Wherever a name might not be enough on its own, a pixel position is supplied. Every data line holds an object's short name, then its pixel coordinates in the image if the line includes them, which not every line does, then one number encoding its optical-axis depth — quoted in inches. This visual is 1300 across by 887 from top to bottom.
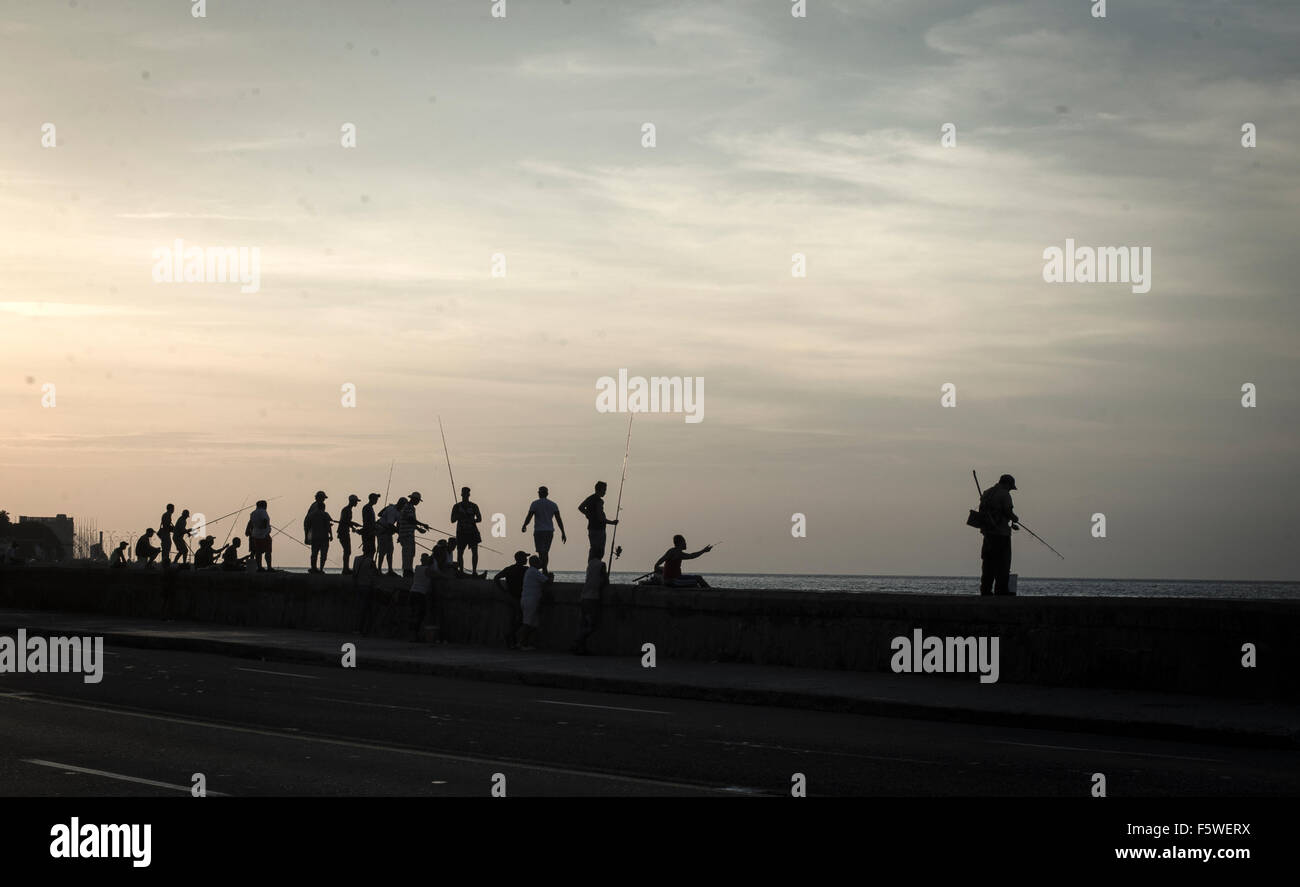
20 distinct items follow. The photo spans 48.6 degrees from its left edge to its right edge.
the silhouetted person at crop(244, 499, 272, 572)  1204.7
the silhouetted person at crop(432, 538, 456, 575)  1080.2
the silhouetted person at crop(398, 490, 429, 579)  1045.2
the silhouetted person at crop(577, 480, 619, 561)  936.9
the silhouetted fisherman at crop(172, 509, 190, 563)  1318.9
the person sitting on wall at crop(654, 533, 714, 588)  943.7
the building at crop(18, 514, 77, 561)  5733.3
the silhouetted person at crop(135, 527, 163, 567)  1408.7
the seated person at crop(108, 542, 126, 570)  1451.8
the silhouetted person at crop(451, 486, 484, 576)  1027.3
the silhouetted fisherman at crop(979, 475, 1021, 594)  761.6
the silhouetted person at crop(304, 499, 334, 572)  1108.5
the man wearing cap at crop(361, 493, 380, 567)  1032.4
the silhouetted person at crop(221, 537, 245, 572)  1357.0
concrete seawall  652.1
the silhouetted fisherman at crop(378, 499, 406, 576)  1091.9
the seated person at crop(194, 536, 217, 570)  1380.4
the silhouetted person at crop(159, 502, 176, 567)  1322.6
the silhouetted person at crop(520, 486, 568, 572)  966.4
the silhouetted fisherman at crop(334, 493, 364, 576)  1100.5
